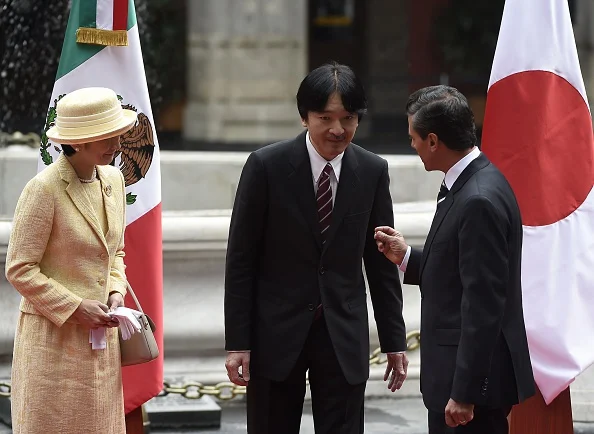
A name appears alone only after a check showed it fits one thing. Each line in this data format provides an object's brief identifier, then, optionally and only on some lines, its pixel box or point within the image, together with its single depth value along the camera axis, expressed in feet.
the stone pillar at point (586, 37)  141.76
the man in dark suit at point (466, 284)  22.75
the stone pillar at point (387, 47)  152.76
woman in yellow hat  23.81
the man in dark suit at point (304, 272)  25.81
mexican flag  29.96
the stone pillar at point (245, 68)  133.49
